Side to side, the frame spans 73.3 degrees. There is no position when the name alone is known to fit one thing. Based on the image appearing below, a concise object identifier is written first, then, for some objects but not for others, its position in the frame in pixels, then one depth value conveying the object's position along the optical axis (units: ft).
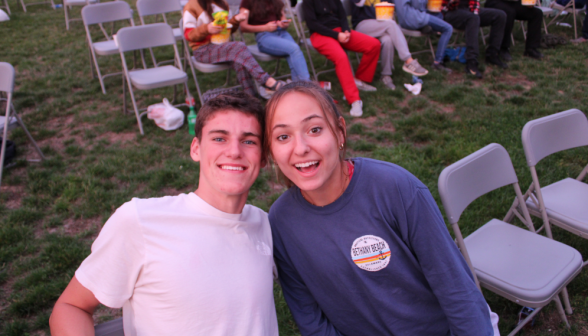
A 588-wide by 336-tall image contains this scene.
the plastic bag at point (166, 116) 15.11
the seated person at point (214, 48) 15.83
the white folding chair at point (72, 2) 27.76
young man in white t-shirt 3.92
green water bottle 14.93
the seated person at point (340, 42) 16.62
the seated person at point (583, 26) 23.33
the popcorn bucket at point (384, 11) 18.44
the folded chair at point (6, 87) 11.78
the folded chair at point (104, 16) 18.17
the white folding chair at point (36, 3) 35.17
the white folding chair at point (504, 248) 5.96
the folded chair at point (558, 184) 7.45
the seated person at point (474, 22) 19.56
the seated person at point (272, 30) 16.62
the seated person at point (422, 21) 19.63
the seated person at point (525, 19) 21.35
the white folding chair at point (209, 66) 16.02
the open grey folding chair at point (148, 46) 15.20
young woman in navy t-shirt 4.26
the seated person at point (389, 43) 18.57
